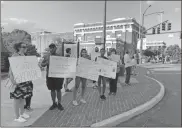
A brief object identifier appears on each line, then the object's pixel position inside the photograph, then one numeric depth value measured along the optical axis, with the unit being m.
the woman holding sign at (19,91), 4.05
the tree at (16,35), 50.53
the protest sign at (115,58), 6.82
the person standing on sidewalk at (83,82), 5.32
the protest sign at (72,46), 8.58
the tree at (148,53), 68.21
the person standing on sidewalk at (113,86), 6.79
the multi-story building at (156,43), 122.30
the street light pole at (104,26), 10.48
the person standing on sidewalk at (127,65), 8.87
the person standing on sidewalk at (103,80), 6.10
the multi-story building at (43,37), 98.74
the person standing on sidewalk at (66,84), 7.30
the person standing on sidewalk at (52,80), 4.65
